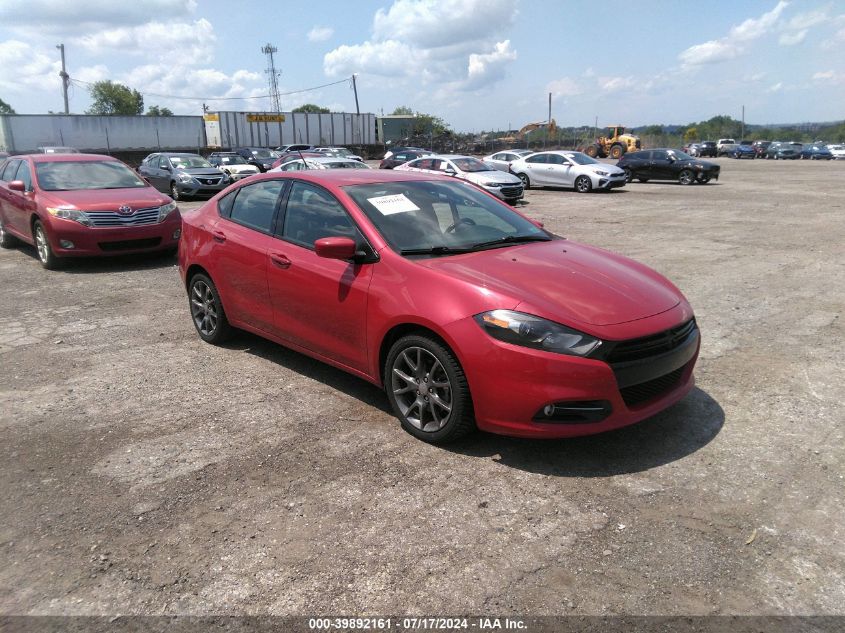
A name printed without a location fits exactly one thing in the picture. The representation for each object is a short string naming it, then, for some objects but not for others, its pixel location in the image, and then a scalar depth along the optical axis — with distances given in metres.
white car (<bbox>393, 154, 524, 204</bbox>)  18.84
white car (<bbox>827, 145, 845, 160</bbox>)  51.12
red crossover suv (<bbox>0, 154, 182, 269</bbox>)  8.91
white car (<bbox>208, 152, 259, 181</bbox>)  24.06
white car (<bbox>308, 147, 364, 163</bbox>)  27.96
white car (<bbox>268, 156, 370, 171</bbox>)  20.36
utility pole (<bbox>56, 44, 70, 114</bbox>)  62.19
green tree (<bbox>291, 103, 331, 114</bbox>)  125.99
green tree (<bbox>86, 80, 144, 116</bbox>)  108.88
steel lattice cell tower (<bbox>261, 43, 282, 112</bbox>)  89.56
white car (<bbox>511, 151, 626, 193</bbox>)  23.03
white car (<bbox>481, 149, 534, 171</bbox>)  26.25
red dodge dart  3.44
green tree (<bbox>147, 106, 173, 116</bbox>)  117.70
